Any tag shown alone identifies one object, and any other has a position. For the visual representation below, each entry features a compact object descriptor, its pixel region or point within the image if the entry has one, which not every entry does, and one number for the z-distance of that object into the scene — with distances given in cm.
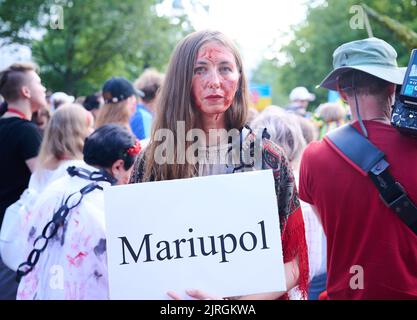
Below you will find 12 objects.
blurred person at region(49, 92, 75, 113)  738
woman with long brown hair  221
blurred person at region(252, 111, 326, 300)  356
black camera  226
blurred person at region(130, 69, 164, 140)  553
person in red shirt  235
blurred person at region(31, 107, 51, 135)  589
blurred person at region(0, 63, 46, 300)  414
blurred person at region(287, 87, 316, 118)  953
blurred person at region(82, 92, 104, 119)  719
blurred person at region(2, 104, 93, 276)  374
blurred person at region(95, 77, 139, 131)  505
